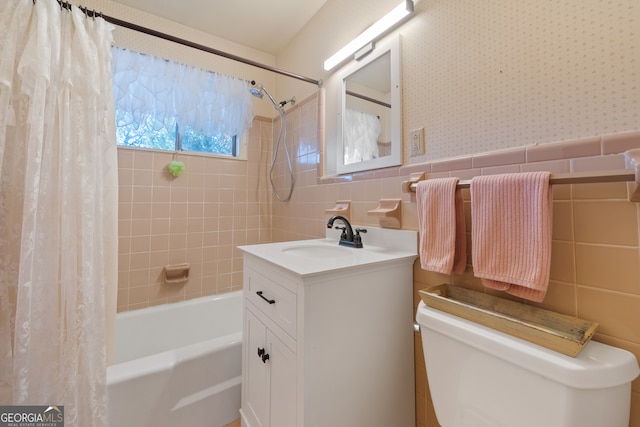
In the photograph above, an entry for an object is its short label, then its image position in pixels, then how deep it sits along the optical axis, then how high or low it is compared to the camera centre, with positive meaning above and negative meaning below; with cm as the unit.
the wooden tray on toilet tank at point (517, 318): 56 -28
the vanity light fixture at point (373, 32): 108 +89
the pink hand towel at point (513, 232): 62 -5
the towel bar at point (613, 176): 52 +8
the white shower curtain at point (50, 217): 89 -1
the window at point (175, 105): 158 +76
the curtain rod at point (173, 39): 109 +88
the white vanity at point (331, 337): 77 -43
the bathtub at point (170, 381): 106 -80
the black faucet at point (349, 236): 121 -11
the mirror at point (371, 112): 116 +54
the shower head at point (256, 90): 186 +93
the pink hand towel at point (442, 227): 82 -5
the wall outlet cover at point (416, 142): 106 +31
